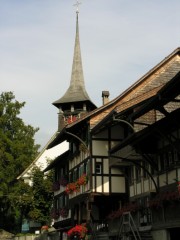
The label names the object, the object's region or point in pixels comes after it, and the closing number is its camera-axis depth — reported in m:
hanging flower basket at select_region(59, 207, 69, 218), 36.56
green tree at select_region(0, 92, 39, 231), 50.25
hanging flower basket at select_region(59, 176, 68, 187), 36.44
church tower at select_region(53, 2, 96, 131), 48.41
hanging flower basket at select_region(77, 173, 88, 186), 28.80
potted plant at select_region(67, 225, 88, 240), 28.45
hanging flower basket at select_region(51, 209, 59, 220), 39.65
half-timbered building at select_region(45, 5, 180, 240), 20.30
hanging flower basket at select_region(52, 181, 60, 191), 40.12
